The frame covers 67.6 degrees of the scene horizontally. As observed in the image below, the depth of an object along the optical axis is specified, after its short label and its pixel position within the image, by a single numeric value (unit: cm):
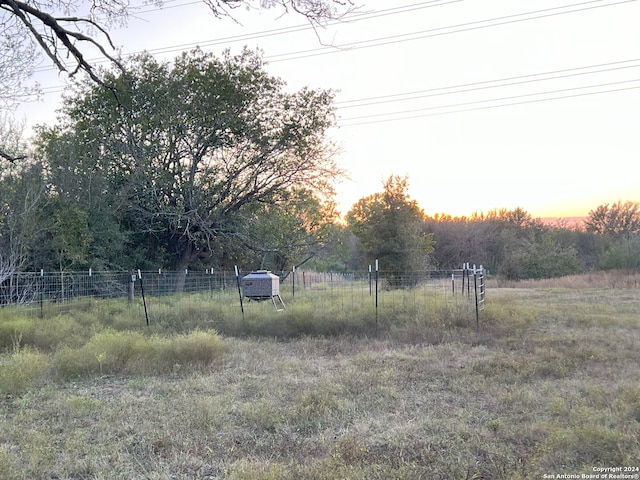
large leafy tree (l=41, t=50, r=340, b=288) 1825
